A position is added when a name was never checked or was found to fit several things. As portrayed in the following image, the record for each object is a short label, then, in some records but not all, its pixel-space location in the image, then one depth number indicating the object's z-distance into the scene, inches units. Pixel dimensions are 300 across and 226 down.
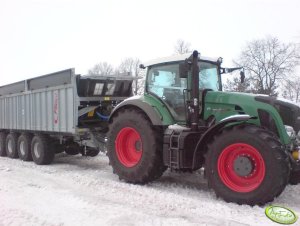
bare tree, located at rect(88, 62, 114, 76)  1879.7
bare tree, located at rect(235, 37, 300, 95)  1212.6
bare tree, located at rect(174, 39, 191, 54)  1315.1
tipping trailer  298.5
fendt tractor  180.4
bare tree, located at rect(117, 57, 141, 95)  1747.4
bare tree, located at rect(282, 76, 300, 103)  1256.0
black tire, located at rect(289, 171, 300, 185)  187.6
